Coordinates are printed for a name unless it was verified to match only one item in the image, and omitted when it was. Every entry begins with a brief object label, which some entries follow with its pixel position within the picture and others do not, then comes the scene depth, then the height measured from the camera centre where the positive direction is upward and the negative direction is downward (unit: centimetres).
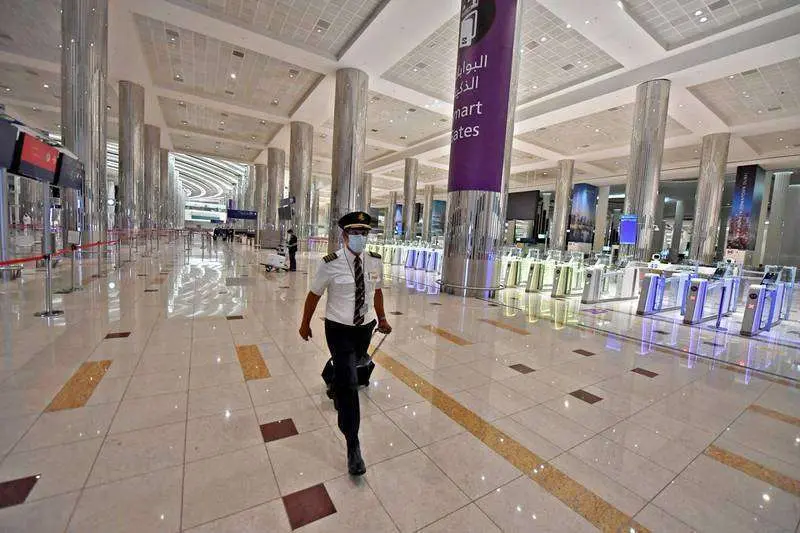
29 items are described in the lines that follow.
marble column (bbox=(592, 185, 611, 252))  2725 +224
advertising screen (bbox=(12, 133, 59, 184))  475 +81
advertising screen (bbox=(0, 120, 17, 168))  432 +88
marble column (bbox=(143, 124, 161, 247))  1908 +297
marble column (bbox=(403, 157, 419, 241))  2392 +293
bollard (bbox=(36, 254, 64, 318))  428 -105
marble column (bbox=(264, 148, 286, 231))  2138 +282
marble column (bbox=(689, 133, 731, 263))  1473 +251
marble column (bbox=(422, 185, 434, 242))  3459 +278
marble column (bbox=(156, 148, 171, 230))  2450 +267
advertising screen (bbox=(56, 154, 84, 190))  621 +83
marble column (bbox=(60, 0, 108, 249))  714 +262
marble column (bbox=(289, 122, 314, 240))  1673 +302
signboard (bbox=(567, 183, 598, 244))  2659 +247
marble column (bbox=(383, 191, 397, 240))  4166 +253
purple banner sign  659 +288
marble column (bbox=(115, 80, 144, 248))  1341 +287
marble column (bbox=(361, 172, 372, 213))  3256 +461
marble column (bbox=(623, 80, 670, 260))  1038 +289
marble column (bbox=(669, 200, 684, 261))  2692 +189
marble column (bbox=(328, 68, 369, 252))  1129 +304
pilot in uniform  180 -41
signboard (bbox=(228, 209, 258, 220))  2780 +102
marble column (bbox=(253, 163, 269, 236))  2805 +362
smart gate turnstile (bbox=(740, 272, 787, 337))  547 -75
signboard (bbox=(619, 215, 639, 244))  1095 +66
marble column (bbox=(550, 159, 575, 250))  2186 +275
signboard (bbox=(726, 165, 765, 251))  1767 +249
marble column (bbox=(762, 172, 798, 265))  1995 +205
